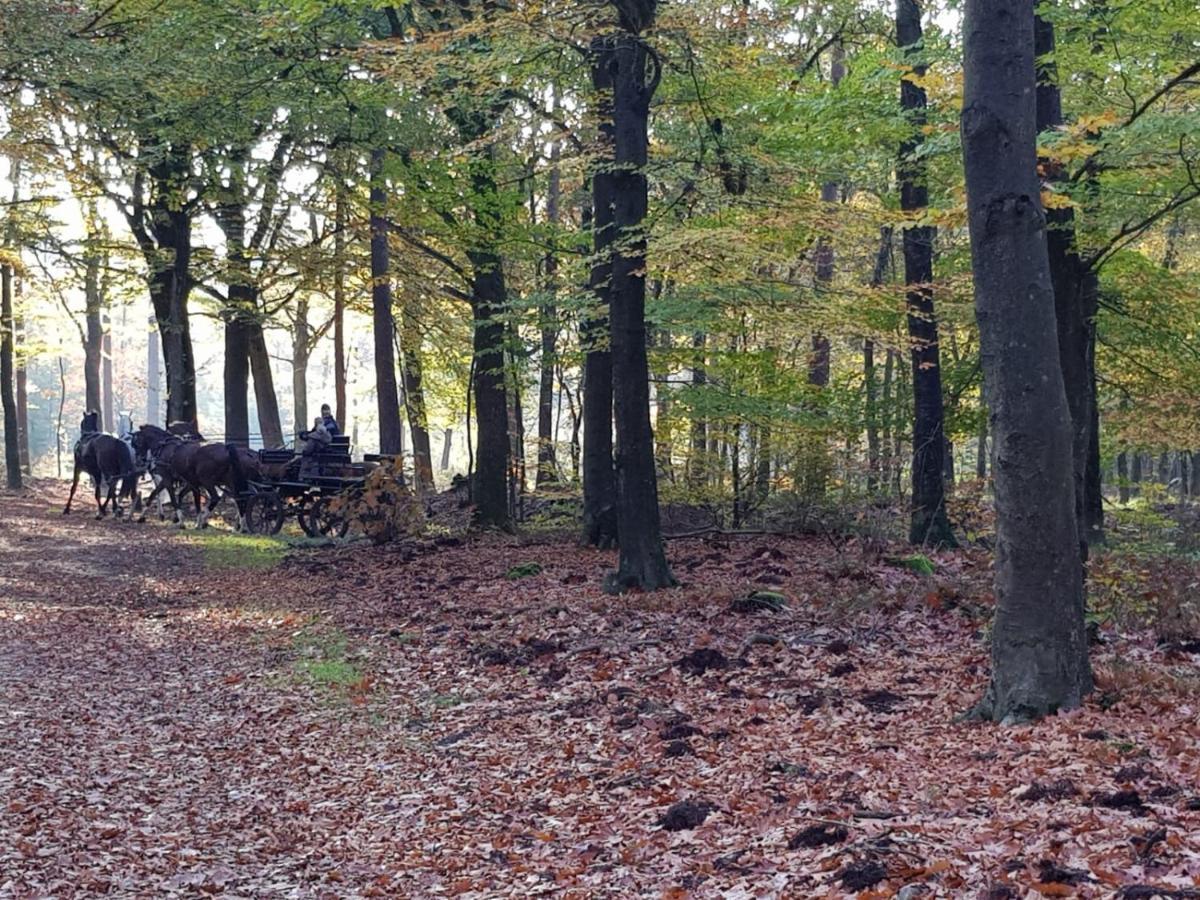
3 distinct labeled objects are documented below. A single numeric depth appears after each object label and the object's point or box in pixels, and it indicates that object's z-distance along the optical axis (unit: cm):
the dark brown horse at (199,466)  2161
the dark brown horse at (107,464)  2459
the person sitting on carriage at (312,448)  2016
